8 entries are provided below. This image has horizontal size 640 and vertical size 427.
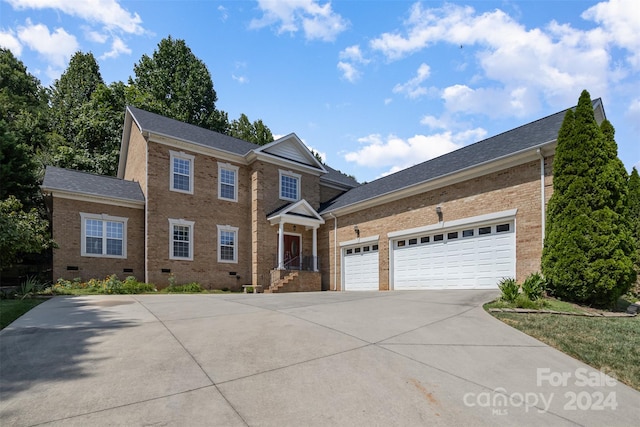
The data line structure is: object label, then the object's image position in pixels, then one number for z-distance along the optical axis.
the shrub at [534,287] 9.99
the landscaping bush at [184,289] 16.20
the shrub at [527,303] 8.86
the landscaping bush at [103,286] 13.64
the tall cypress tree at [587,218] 9.81
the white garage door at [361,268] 18.38
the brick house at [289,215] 13.41
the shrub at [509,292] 9.34
